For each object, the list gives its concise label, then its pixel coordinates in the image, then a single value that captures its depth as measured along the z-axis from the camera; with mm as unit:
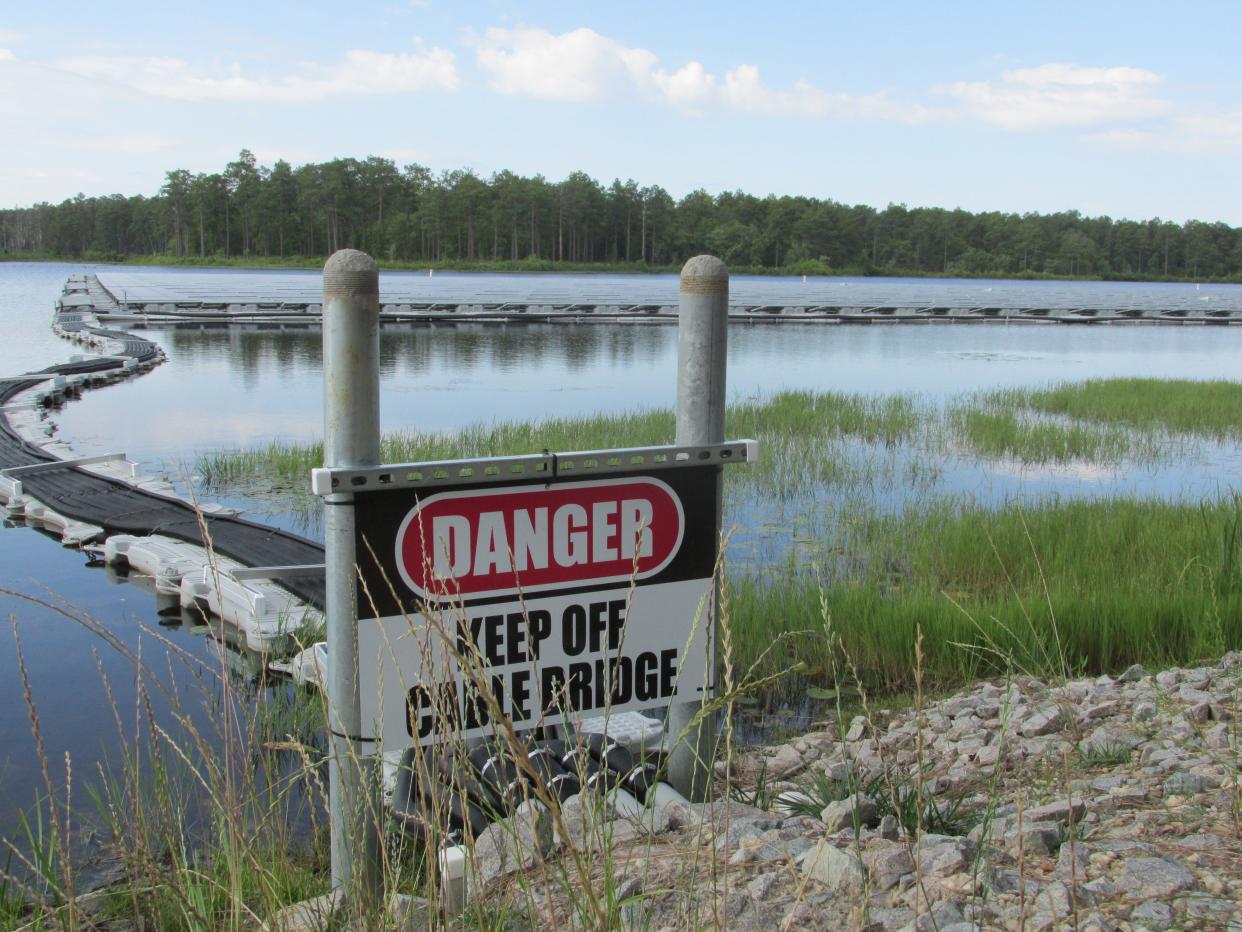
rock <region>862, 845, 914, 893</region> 2561
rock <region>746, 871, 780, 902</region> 2531
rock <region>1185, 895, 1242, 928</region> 2357
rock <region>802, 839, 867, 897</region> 2500
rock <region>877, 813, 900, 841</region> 2932
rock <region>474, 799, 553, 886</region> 2758
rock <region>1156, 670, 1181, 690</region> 5082
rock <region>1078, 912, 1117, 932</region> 2297
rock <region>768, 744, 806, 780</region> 4867
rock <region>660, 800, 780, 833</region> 3049
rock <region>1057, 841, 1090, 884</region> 2625
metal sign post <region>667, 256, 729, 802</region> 3404
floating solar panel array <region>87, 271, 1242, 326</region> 46250
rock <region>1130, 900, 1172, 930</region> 2354
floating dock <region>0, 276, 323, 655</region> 7145
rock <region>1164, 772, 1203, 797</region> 3289
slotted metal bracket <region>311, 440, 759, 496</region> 2723
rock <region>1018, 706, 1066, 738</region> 4430
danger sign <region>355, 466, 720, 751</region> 2859
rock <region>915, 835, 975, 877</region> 2594
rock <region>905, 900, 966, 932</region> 2325
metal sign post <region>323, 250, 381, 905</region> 2658
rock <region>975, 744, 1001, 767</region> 4340
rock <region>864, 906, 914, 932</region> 2365
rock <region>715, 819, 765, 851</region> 2859
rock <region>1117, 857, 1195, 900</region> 2494
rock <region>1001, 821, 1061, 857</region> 2781
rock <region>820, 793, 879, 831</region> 3109
